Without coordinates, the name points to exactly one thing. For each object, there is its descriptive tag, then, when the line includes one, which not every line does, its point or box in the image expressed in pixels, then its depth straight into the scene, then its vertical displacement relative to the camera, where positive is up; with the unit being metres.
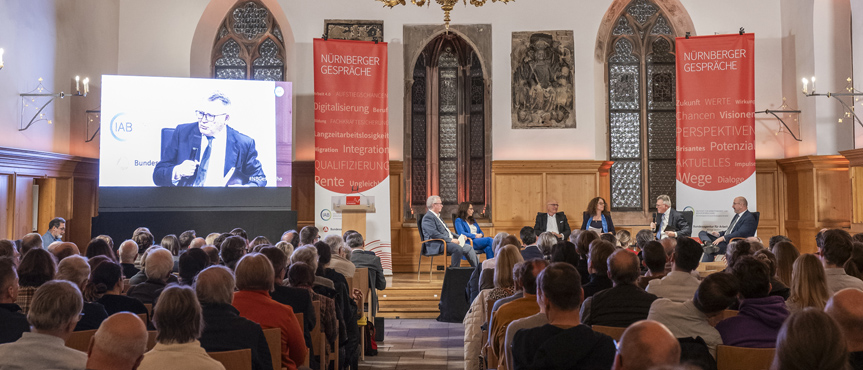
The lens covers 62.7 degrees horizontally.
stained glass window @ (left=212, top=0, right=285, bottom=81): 11.72 +2.66
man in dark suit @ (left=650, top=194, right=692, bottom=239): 9.36 -0.19
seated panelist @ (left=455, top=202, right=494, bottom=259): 9.50 -0.31
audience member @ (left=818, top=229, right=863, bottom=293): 4.01 -0.28
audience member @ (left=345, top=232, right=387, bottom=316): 6.87 -0.54
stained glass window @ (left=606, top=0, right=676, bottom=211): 11.83 +1.53
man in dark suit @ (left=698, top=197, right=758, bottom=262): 8.96 -0.23
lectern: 9.81 -0.04
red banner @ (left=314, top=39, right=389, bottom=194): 9.87 +1.27
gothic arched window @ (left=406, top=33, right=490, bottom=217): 12.01 +1.33
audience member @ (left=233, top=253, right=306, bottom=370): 3.37 -0.48
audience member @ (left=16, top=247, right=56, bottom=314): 3.63 -0.33
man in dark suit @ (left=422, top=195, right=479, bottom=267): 9.16 -0.40
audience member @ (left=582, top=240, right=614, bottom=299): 4.22 -0.37
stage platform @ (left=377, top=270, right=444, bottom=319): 8.77 -1.19
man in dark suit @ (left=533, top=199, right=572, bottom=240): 10.13 -0.23
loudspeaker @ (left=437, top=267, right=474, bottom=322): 7.79 -1.00
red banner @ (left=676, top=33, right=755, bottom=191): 9.77 +1.34
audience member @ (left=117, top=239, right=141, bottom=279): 5.21 -0.37
